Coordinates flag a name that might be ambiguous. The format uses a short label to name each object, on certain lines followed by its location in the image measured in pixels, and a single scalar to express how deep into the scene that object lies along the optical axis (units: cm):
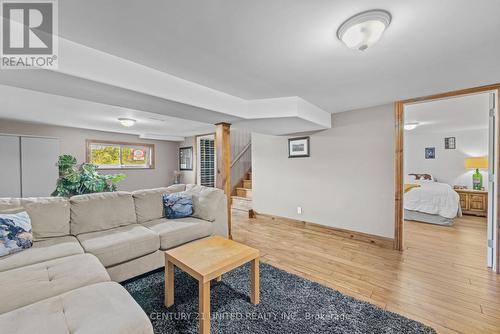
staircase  522
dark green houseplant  371
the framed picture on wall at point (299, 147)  404
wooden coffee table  150
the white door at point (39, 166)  405
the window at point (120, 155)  556
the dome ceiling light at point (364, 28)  132
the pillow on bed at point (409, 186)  478
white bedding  415
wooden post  342
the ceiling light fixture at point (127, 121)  411
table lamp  503
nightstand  481
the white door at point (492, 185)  242
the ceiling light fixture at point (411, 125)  488
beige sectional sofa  104
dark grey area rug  159
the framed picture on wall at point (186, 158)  668
